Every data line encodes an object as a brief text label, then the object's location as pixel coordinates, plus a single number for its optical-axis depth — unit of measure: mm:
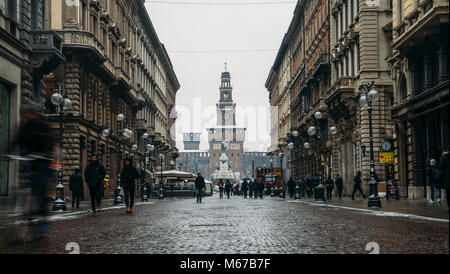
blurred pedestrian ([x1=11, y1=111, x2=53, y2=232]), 8688
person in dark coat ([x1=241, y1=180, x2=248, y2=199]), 57606
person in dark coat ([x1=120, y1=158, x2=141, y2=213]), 19156
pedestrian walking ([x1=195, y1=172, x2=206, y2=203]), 36844
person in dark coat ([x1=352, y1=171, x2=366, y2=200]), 34469
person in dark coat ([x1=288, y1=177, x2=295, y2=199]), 47750
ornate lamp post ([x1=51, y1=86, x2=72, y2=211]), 21297
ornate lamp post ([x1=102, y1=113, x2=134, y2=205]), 29981
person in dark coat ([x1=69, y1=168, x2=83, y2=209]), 24067
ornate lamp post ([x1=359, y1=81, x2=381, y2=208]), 22594
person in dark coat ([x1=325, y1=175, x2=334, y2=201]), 36906
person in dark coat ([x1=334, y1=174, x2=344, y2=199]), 38203
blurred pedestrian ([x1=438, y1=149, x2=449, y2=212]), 11616
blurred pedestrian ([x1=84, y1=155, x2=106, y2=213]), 18984
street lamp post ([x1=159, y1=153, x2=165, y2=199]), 48309
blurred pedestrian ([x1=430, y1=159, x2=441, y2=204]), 23800
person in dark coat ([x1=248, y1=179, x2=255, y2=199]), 55050
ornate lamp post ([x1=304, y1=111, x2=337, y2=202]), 31991
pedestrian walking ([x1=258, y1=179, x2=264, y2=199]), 52844
